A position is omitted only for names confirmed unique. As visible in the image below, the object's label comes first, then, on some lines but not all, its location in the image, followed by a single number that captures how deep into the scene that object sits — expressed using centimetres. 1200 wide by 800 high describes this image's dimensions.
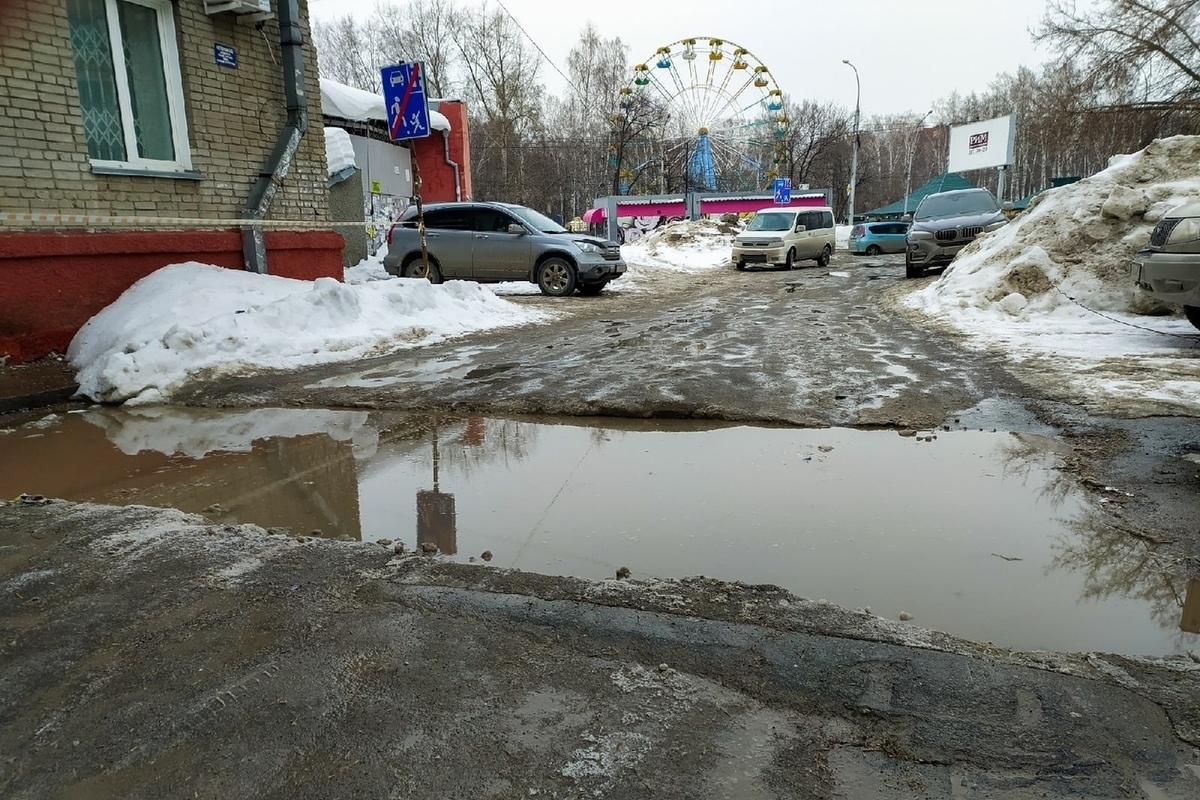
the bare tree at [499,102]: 4959
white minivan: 2273
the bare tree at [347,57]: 5438
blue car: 2873
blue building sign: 960
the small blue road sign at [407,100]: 1002
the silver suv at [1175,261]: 668
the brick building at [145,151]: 761
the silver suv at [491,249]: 1422
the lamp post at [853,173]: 4133
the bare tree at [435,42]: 5034
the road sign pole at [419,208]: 1080
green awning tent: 4572
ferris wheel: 4244
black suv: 1533
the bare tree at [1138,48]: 2330
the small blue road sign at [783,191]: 3791
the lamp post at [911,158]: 7414
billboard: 3497
